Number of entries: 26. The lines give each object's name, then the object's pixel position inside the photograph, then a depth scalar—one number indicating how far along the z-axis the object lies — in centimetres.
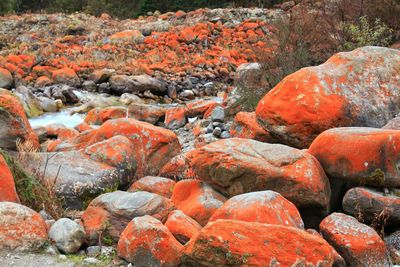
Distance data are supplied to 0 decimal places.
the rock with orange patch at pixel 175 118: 1249
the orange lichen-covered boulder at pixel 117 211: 554
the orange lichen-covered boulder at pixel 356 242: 494
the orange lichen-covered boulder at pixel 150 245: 486
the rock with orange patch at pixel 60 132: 1134
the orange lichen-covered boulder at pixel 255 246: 425
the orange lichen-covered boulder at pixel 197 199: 585
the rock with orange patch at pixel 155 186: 716
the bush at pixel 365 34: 1093
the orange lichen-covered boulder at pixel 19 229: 507
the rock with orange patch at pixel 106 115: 1335
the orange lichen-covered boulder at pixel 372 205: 548
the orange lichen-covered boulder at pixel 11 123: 842
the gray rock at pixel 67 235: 529
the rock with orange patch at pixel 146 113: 1327
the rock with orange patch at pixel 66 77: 1880
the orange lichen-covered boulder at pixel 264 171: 576
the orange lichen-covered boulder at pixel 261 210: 495
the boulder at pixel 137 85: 1830
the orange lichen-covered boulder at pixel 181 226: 521
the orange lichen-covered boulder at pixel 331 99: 730
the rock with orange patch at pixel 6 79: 1778
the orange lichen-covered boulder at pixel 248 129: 816
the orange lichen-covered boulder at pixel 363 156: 577
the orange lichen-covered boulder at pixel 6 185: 581
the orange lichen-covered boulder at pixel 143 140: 829
